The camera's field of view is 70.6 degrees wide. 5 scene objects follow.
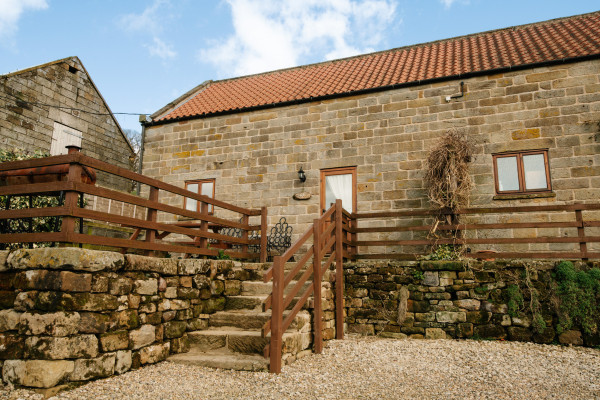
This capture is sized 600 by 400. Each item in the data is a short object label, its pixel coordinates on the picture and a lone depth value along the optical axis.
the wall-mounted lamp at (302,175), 9.76
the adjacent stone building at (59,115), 11.95
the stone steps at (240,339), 4.71
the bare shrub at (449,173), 7.44
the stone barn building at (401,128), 8.15
